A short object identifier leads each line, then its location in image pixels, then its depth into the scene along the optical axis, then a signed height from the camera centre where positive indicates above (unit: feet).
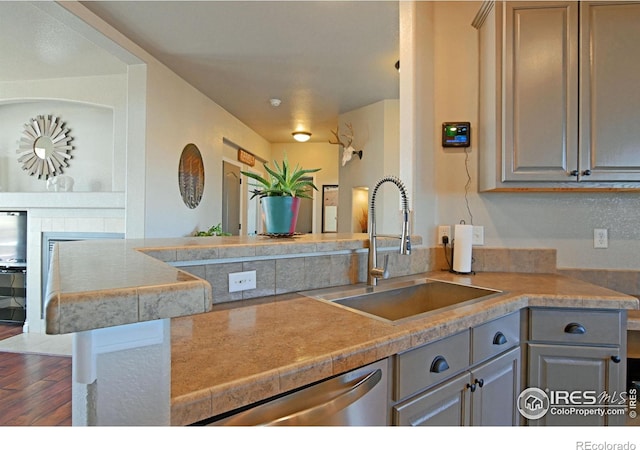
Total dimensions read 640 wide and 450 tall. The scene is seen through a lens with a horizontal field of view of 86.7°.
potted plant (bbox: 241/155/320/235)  4.86 +0.41
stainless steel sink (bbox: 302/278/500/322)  4.75 -1.07
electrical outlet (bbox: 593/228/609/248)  6.72 -0.20
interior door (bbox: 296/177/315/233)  23.35 +0.60
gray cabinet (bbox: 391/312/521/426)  3.18 -1.65
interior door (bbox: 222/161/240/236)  17.40 +1.46
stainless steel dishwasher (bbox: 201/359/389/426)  2.24 -1.29
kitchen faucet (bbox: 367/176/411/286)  5.22 -0.24
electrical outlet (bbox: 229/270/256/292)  4.18 -0.70
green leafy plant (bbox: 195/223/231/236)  13.36 -0.30
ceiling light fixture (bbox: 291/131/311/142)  19.80 +5.29
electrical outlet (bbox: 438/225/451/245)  7.04 -0.11
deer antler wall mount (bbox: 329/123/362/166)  15.64 +3.64
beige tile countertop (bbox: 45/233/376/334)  1.33 -0.29
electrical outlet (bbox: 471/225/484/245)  7.02 -0.17
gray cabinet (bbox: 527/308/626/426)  4.66 -1.76
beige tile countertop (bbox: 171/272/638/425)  2.11 -0.97
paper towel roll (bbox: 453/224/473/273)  6.46 -0.42
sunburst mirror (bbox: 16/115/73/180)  13.21 +3.04
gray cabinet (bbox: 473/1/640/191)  5.73 +2.30
